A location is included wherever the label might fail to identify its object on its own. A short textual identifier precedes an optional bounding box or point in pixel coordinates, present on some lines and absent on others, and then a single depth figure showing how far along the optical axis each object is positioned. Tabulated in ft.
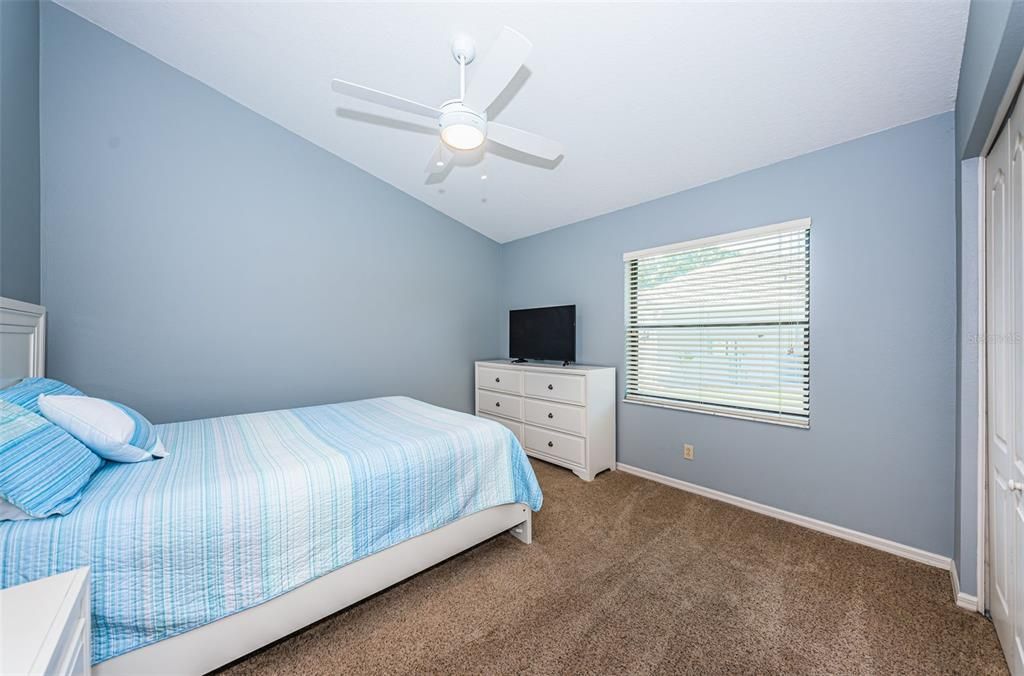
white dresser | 10.33
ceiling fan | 4.82
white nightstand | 2.26
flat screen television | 11.85
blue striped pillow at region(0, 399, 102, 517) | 3.62
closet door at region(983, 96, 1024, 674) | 4.16
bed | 3.76
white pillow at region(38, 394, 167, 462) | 4.67
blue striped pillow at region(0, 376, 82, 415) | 4.75
